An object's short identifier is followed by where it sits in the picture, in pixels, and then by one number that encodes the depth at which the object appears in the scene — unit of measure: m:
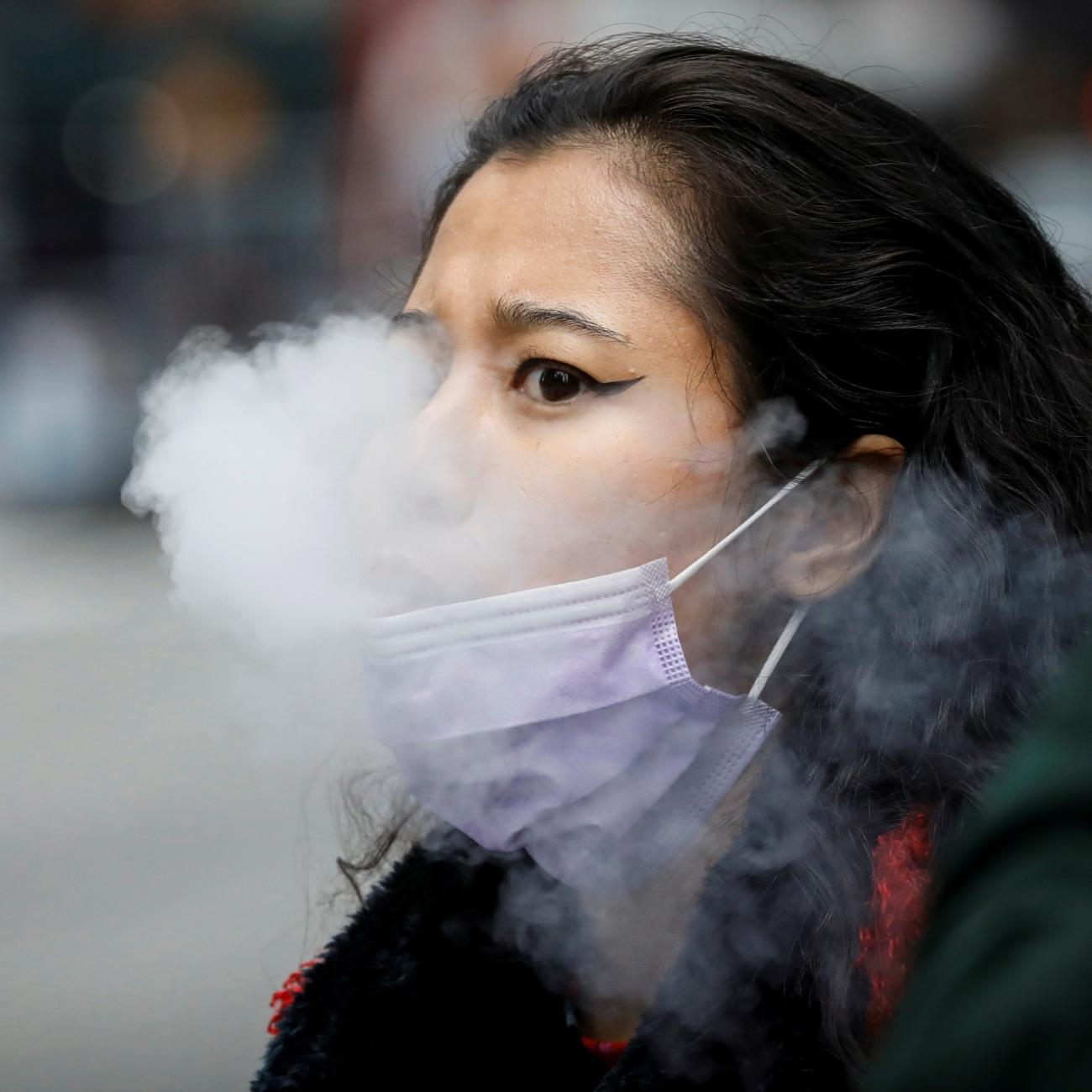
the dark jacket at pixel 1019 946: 1.43
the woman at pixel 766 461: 2.79
